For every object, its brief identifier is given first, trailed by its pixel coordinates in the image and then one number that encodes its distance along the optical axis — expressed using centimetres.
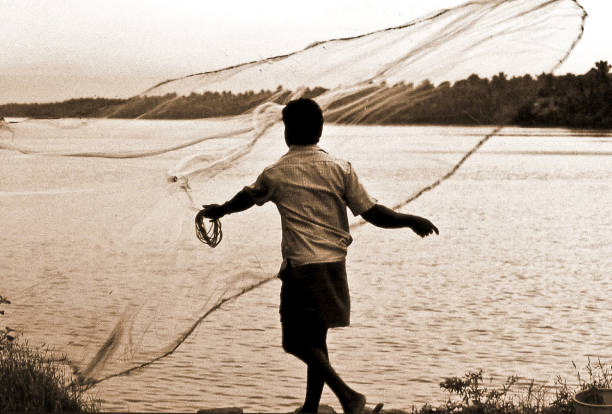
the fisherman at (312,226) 428
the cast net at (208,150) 504
